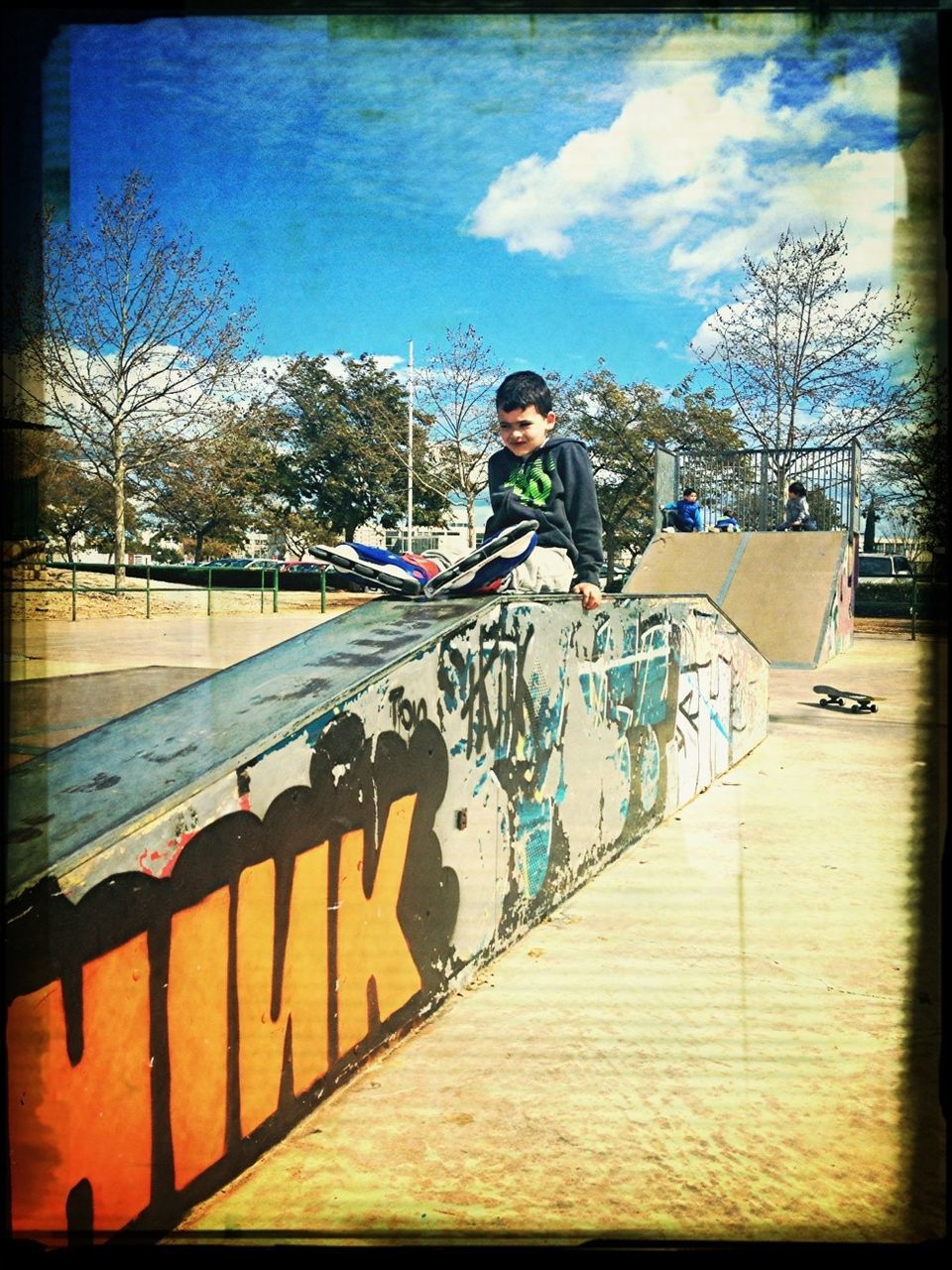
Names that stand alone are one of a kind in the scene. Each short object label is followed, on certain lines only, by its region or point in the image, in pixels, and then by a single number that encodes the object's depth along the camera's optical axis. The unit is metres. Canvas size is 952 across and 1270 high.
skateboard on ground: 8.01
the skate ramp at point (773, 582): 11.73
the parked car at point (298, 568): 18.76
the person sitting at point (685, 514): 15.01
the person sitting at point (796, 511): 15.01
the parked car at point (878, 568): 16.08
